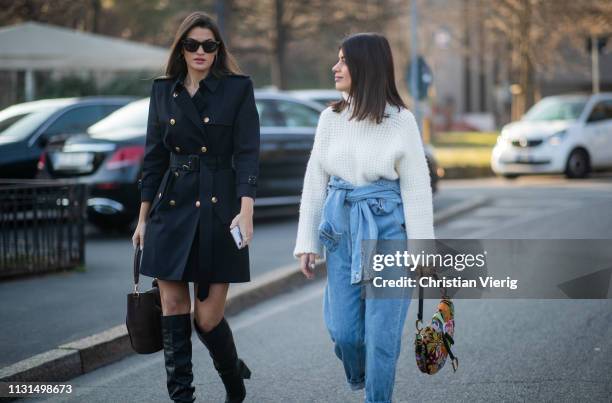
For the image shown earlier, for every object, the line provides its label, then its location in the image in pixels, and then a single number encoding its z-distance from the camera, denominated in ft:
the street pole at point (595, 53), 81.97
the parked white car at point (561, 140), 65.57
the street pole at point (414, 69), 66.59
